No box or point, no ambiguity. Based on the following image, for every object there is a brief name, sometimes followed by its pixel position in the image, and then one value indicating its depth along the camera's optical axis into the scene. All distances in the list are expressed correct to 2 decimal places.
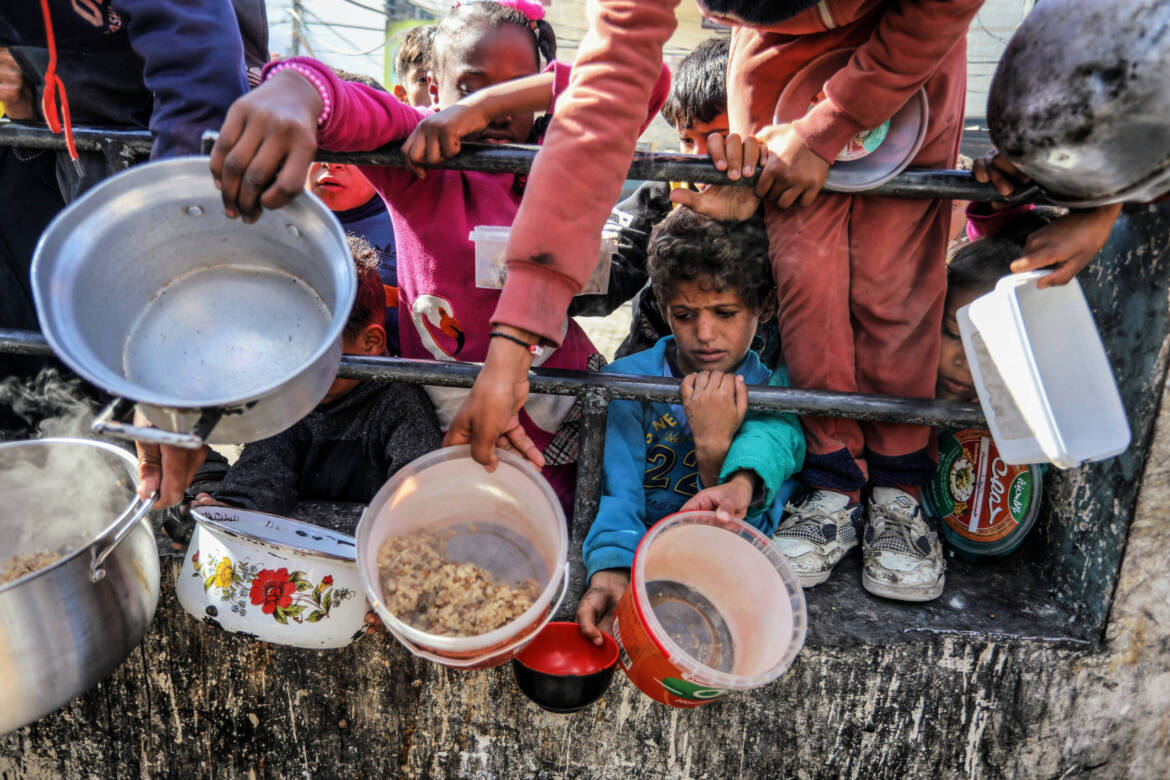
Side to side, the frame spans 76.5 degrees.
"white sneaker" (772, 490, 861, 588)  1.69
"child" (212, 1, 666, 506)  1.27
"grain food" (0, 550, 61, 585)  1.56
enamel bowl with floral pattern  1.41
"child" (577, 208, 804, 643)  1.62
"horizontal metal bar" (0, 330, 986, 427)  1.57
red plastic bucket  1.30
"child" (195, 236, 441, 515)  1.91
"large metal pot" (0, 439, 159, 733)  1.26
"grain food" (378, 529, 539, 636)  1.32
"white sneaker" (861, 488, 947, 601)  1.67
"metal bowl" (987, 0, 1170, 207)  1.13
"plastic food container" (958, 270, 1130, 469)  1.33
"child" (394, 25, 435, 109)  3.41
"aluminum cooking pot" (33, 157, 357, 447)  1.15
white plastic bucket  1.24
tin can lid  1.79
